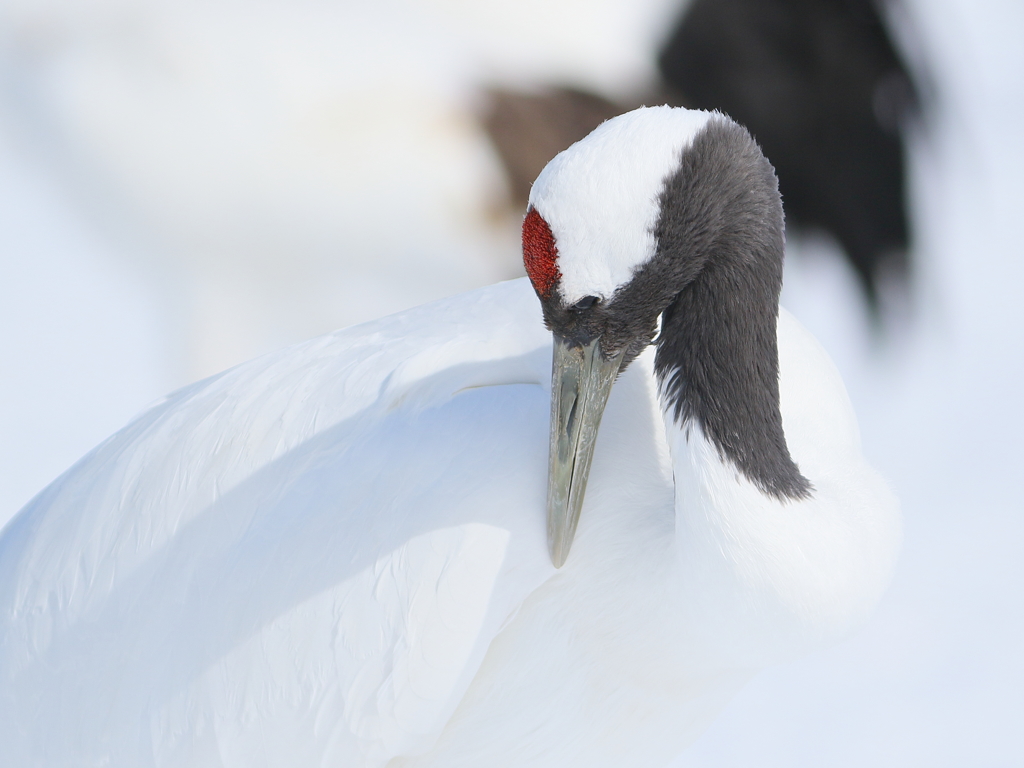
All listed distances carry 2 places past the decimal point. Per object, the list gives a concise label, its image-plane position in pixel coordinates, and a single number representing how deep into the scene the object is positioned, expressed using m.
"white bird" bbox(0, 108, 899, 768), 11.30
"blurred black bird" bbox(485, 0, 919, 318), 16.09
